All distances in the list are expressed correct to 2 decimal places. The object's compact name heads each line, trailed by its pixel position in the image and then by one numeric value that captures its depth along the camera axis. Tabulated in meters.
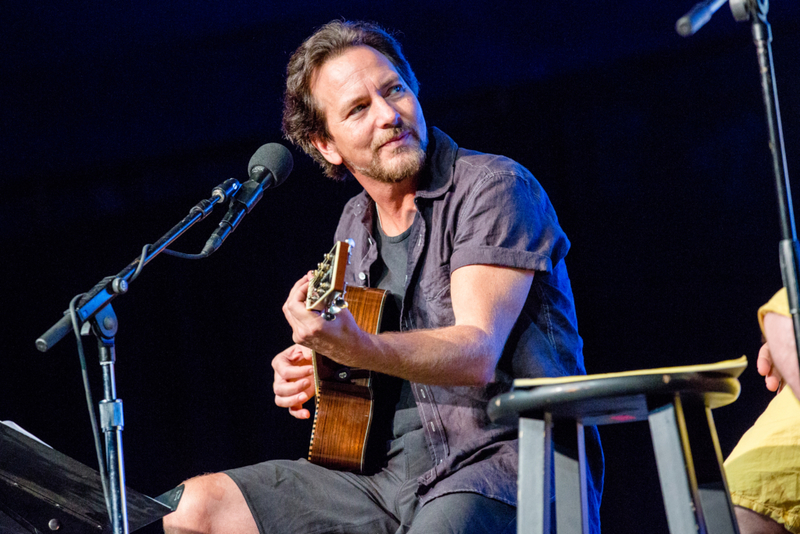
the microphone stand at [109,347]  6.18
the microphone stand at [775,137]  5.81
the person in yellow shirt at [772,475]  6.29
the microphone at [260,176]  6.51
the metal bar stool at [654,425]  5.85
